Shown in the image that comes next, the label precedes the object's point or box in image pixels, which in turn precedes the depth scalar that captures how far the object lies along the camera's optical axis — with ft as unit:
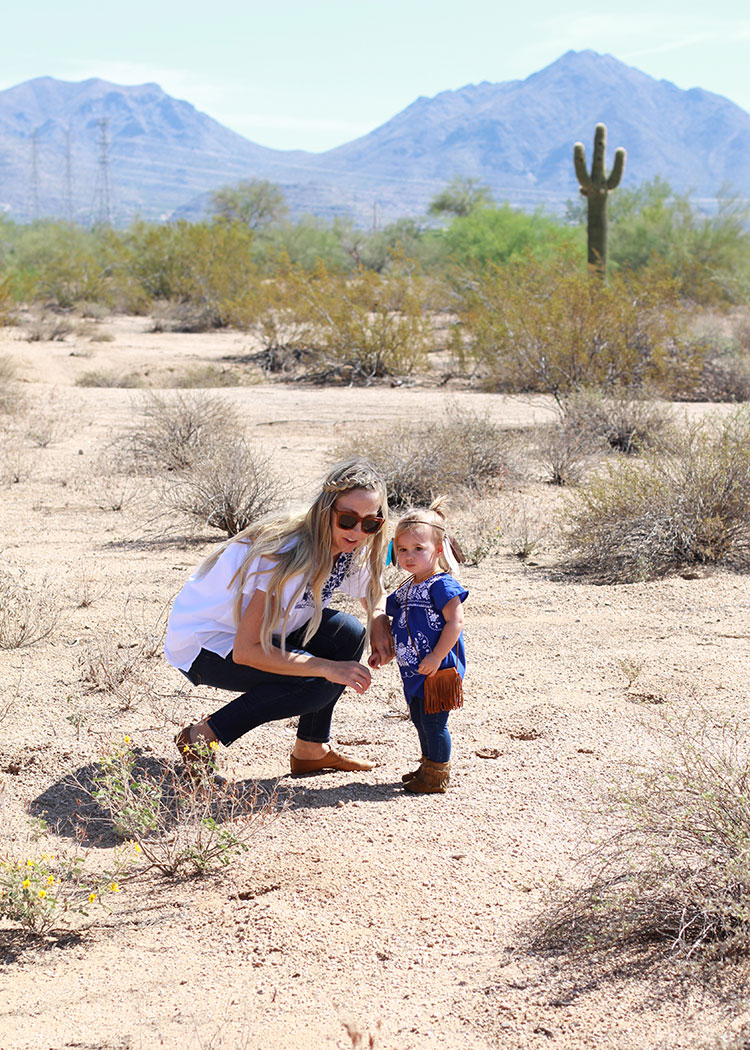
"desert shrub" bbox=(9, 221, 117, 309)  100.32
